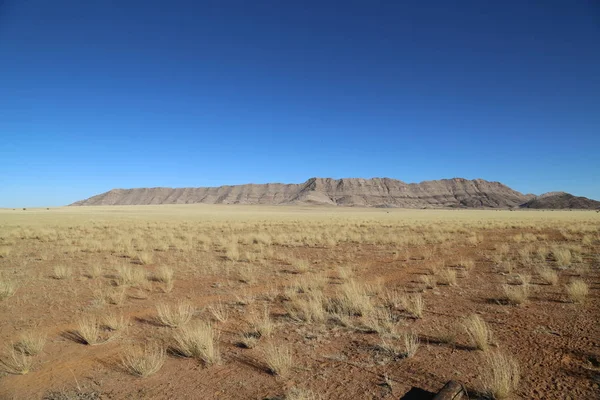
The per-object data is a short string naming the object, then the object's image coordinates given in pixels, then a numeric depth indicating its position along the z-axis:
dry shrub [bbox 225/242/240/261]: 13.05
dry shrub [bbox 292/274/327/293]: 8.10
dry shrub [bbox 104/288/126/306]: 7.29
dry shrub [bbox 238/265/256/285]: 9.46
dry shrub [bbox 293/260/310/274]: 10.92
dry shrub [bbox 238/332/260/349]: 4.79
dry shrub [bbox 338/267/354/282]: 9.47
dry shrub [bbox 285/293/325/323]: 5.92
